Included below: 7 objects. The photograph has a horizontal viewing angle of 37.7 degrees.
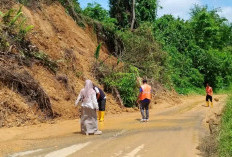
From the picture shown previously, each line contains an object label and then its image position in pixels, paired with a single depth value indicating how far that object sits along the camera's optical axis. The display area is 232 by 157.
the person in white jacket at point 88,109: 9.55
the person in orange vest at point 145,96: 12.64
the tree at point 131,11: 33.19
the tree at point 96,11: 26.02
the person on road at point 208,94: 20.20
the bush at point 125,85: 16.83
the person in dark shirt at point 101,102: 11.70
